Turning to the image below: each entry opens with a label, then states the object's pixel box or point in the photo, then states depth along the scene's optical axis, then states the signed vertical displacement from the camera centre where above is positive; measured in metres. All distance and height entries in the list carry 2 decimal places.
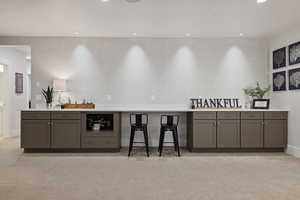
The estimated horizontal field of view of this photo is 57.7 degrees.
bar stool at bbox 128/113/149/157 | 5.29 -0.53
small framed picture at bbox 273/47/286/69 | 5.71 +0.92
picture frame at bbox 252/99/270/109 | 5.82 -0.07
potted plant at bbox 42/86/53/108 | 5.89 +0.05
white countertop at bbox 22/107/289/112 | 5.51 -0.21
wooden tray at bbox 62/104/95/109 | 5.88 -0.14
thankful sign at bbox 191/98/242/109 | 6.20 -0.04
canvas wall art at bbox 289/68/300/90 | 5.20 +0.43
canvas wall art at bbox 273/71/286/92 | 5.72 +0.42
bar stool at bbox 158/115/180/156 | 5.30 -0.57
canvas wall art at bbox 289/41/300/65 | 5.22 +0.93
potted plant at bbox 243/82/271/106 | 5.95 +0.19
